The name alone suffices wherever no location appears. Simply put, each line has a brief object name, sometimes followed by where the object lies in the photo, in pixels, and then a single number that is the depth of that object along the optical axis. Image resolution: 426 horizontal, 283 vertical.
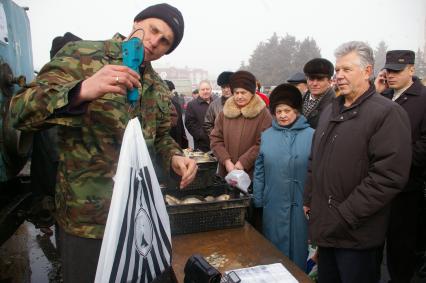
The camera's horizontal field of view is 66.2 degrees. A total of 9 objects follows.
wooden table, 1.81
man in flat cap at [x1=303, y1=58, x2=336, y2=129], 3.88
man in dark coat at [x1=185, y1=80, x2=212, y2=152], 6.07
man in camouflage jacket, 1.35
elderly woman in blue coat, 2.83
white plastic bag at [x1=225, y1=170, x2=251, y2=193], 2.96
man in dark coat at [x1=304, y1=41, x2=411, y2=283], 2.02
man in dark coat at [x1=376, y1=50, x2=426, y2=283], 3.12
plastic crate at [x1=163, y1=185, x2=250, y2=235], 2.17
